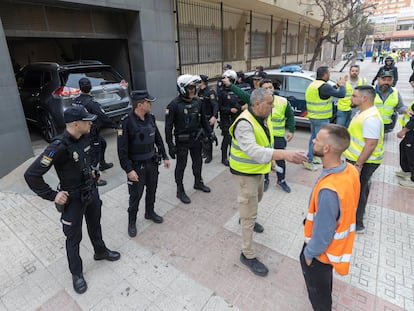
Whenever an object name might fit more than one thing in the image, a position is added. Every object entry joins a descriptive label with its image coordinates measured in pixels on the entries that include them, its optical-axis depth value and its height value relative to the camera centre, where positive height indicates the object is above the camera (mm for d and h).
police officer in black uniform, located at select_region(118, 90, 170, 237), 2992 -949
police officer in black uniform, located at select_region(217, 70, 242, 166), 5188 -894
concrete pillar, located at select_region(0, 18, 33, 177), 4555 -876
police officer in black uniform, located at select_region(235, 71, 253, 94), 6234 -451
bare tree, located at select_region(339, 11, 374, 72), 21344 +2481
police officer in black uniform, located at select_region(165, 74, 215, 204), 3664 -871
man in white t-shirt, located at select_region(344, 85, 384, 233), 2734 -784
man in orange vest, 1631 -907
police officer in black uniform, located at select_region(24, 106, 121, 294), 2129 -921
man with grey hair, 2264 -787
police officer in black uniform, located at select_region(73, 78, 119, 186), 4219 -753
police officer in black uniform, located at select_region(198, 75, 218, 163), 5020 -679
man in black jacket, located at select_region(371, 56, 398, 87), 7273 -210
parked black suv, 5395 -454
